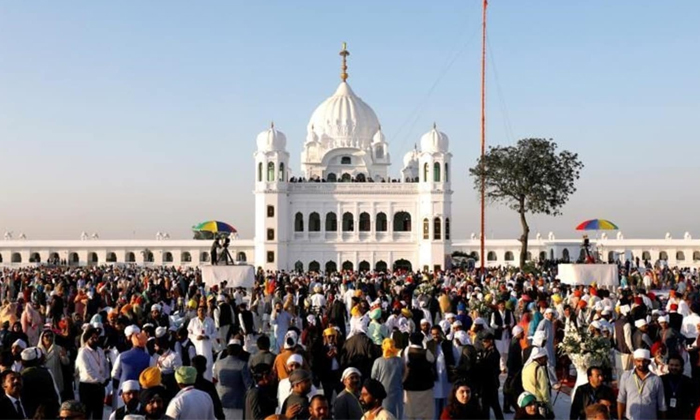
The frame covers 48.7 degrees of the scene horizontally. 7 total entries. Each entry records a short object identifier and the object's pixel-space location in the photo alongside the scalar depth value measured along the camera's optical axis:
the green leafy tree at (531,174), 39.84
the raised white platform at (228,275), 24.83
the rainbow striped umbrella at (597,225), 28.22
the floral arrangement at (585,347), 9.21
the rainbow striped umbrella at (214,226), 28.25
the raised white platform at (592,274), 24.92
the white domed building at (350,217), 50.00
